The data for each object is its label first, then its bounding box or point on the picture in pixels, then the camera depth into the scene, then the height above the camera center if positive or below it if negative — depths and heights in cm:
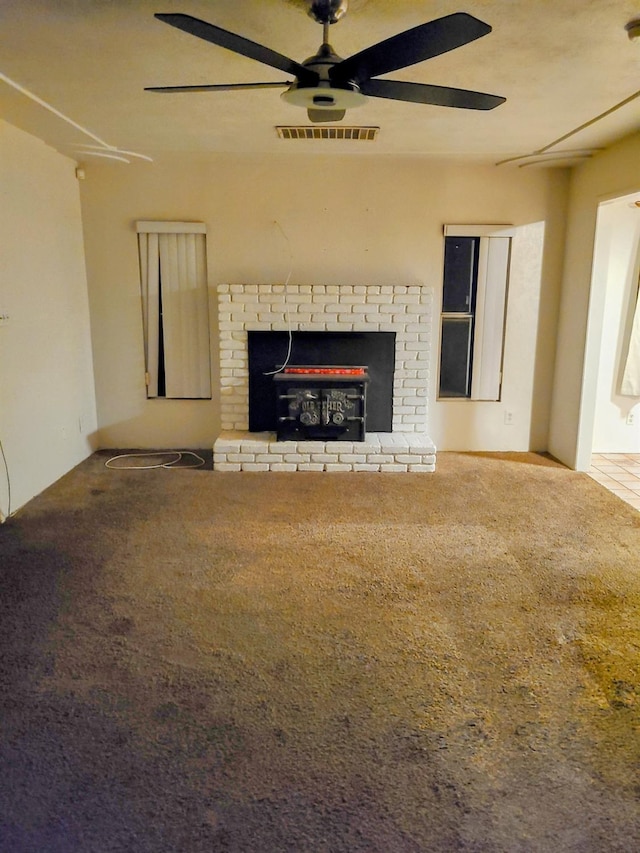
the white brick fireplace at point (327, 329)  449 -40
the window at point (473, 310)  478 -2
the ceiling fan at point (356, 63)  174 +78
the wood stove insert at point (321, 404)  445 -72
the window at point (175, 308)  474 -3
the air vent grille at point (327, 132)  373 +108
